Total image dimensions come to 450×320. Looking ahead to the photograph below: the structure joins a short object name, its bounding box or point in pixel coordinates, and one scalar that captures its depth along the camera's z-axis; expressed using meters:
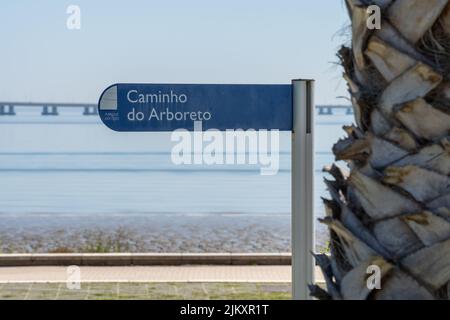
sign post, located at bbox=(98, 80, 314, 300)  8.98
